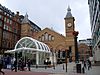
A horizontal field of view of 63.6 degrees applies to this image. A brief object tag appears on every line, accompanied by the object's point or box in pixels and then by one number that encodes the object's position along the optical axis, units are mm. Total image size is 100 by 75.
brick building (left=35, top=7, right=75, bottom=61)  27560
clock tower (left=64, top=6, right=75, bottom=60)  27401
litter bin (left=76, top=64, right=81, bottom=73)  9939
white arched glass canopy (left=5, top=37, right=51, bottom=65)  18967
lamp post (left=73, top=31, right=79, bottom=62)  10137
